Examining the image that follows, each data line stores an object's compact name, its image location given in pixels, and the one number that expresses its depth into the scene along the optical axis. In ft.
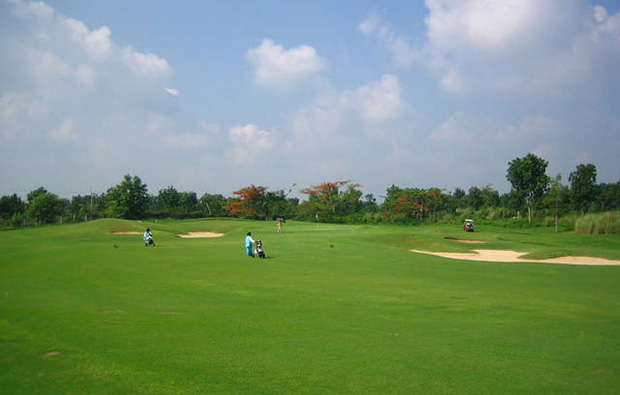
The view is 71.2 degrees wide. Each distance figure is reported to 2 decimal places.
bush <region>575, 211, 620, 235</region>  138.82
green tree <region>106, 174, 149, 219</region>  239.91
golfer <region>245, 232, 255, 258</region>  82.38
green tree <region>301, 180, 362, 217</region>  271.28
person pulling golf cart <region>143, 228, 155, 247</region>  104.70
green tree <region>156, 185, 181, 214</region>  291.99
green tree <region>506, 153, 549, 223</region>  197.88
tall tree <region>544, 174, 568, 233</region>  179.33
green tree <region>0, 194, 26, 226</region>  221.05
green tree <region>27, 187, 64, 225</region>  224.12
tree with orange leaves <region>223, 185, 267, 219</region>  267.39
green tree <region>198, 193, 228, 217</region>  287.67
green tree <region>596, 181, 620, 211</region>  194.72
